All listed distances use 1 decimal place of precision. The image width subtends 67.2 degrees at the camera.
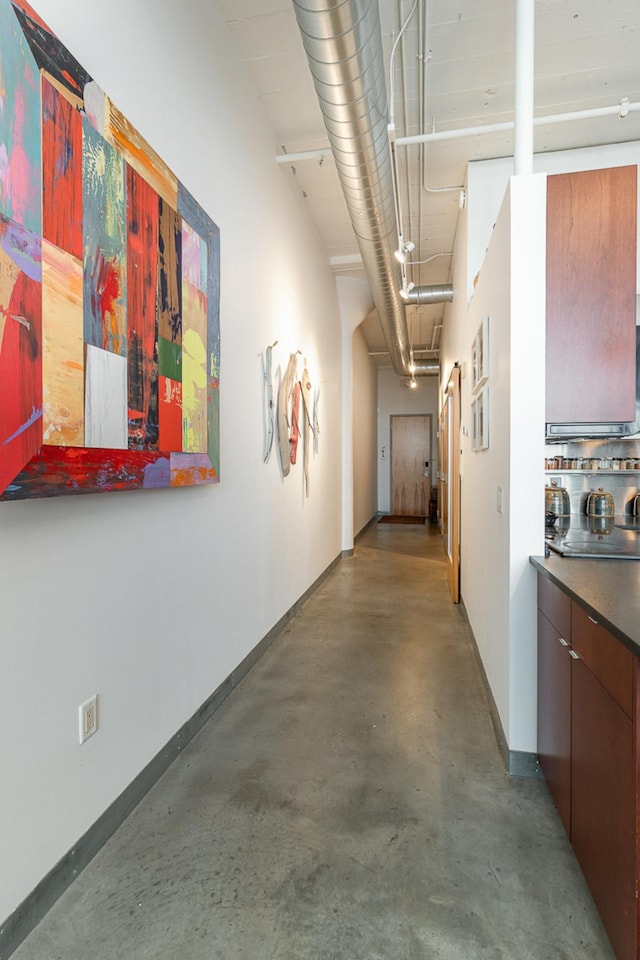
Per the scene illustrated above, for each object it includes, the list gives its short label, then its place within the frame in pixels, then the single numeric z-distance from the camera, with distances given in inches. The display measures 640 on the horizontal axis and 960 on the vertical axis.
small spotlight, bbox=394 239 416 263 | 139.0
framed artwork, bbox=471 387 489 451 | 101.9
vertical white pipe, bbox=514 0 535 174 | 80.7
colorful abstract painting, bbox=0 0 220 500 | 45.1
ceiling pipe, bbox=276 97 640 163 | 111.1
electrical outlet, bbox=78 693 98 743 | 57.4
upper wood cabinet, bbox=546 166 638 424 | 75.2
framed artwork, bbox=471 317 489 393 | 99.6
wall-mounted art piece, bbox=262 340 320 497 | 127.5
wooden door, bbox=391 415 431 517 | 420.8
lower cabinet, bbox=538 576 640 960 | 40.9
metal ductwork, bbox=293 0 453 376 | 69.1
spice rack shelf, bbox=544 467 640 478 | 118.8
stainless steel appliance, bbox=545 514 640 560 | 73.2
